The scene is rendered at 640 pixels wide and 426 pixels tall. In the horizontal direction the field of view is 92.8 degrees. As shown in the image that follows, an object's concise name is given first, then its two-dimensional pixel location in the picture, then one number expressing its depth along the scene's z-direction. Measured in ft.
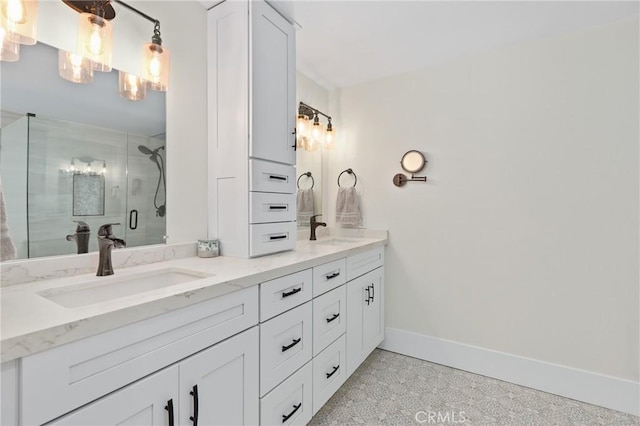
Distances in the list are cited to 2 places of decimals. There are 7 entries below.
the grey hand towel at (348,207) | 8.81
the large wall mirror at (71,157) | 3.51
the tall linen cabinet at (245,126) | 5.30
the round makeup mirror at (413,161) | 7.99
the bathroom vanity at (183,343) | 2.26
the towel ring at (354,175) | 9.06
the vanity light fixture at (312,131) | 8.06
